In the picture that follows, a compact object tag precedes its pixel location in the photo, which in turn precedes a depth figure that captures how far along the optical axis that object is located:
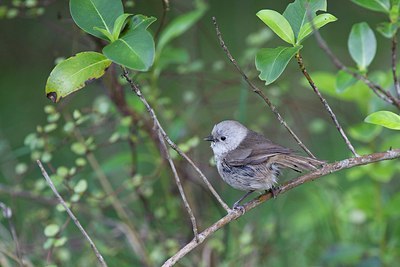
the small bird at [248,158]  5.83
